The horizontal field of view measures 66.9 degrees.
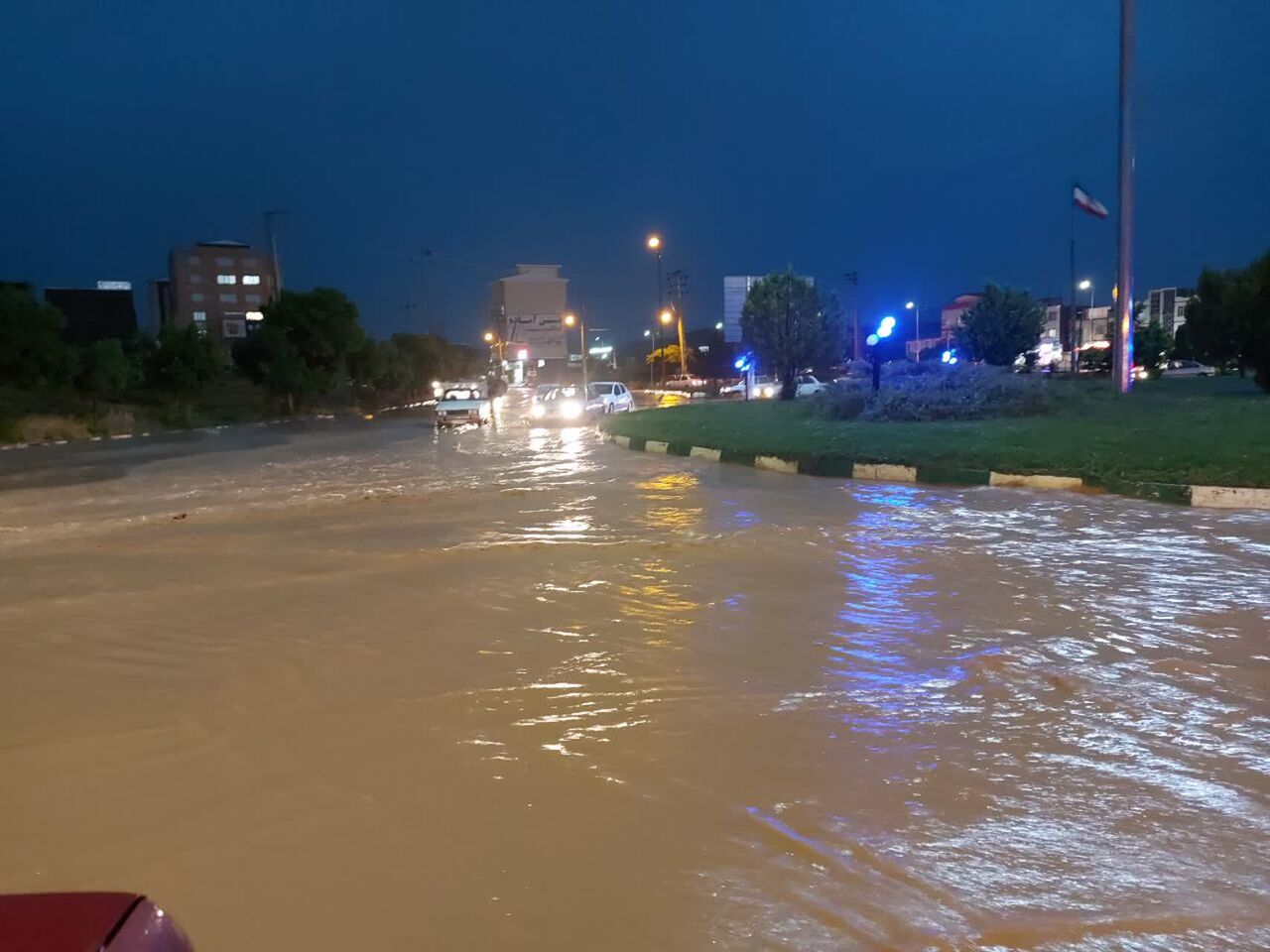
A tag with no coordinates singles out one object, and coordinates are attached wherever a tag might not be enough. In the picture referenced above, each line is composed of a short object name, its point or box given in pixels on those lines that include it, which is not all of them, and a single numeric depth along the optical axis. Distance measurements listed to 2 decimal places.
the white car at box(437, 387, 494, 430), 35.12
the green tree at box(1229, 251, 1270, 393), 28.14
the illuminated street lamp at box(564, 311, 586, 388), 52.44
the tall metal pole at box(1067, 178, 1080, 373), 48.66
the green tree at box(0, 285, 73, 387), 35.09
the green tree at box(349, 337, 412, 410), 57.38
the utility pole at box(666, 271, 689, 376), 70.06
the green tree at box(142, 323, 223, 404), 45.09
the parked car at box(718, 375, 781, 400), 49.88
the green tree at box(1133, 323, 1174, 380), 57.31
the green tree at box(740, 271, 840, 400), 38.91
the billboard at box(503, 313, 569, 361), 124.94
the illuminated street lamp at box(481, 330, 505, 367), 89.69
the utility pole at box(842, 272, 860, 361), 56.07
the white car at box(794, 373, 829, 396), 44.58
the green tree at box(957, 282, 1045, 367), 39.97
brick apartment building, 97.12
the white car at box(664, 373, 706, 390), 62.94
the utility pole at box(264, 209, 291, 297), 57.16
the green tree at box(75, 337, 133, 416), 39.38
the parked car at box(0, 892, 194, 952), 1.63
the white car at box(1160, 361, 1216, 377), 62.03
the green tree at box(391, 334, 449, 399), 79.38
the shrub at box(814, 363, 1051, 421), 23.19
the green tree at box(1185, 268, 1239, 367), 37.59
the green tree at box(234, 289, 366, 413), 50.69
